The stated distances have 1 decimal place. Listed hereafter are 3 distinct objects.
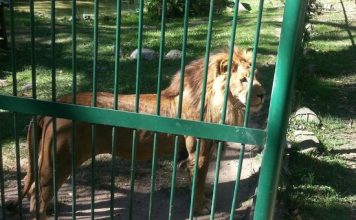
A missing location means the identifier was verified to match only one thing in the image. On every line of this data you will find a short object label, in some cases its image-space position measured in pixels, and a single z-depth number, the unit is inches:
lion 156.9
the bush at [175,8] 567.2
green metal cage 101.3
